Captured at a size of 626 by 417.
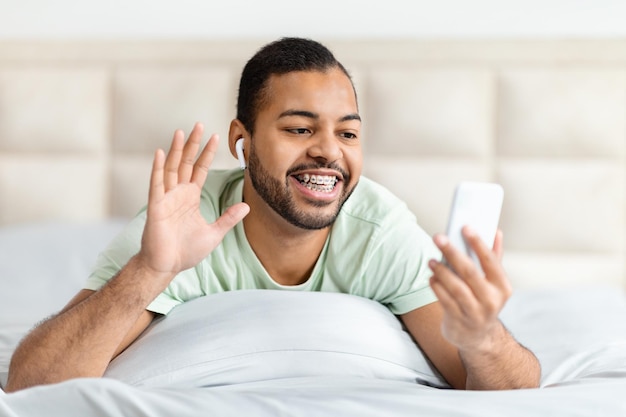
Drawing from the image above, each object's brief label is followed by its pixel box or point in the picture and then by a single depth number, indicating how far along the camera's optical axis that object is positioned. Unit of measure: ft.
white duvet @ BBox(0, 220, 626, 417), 3.58
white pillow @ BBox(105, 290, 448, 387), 4.24
